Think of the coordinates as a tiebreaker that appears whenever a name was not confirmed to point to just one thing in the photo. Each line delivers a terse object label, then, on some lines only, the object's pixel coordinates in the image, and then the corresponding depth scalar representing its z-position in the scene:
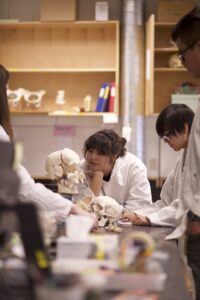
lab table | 1.04
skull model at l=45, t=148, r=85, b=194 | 2.13
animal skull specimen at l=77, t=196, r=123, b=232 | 2.03
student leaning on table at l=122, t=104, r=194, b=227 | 2.25
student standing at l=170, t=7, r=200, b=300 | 1.88
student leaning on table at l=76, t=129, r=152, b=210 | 2.60
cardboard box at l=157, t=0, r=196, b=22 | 4.33
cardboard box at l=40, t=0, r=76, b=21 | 4.35
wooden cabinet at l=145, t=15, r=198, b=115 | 4.32
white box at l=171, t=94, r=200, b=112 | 4.08
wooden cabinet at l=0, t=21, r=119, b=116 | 4.56
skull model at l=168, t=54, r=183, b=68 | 4.31
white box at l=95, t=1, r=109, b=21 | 4.43
